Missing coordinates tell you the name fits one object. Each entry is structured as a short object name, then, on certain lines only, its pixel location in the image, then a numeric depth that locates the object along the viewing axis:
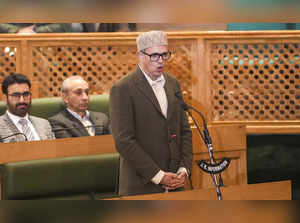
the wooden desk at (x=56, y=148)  9.59
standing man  9.17
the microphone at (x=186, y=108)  8.51
